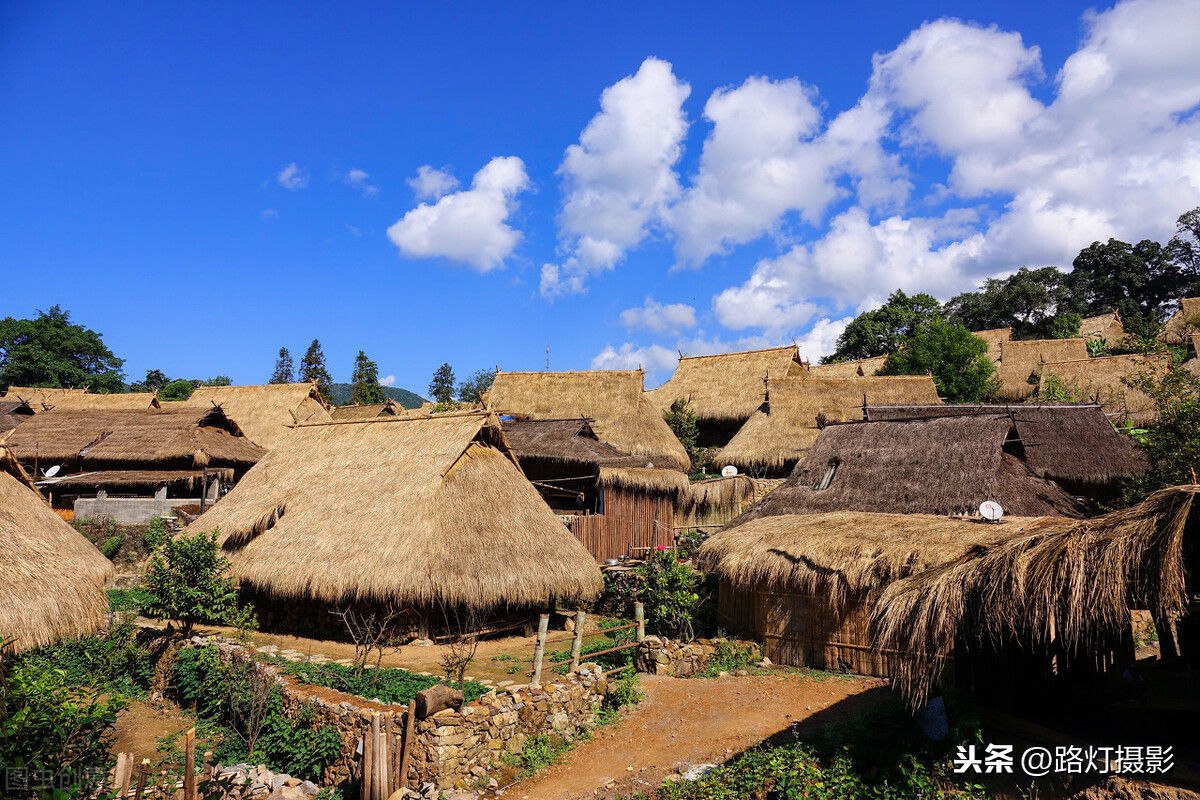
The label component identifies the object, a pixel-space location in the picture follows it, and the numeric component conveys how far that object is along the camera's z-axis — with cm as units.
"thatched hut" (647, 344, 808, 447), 3284
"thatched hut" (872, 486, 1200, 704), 571
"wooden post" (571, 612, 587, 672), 1154
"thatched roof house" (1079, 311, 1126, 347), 4041
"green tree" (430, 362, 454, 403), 5271
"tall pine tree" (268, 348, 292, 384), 6150
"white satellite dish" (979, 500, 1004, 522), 1273
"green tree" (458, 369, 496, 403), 4684
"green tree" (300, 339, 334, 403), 5400
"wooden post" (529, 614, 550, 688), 1061
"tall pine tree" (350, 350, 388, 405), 5303
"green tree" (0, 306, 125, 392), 5362
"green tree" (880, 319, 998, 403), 3475
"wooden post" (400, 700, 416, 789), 862
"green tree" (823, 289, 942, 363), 5012
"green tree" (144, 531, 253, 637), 1396
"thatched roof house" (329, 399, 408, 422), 3823
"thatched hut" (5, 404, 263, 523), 2322
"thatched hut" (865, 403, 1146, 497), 1856
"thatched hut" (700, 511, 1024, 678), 1170
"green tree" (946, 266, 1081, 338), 4903
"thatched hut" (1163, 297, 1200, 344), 3641
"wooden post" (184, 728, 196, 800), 669
